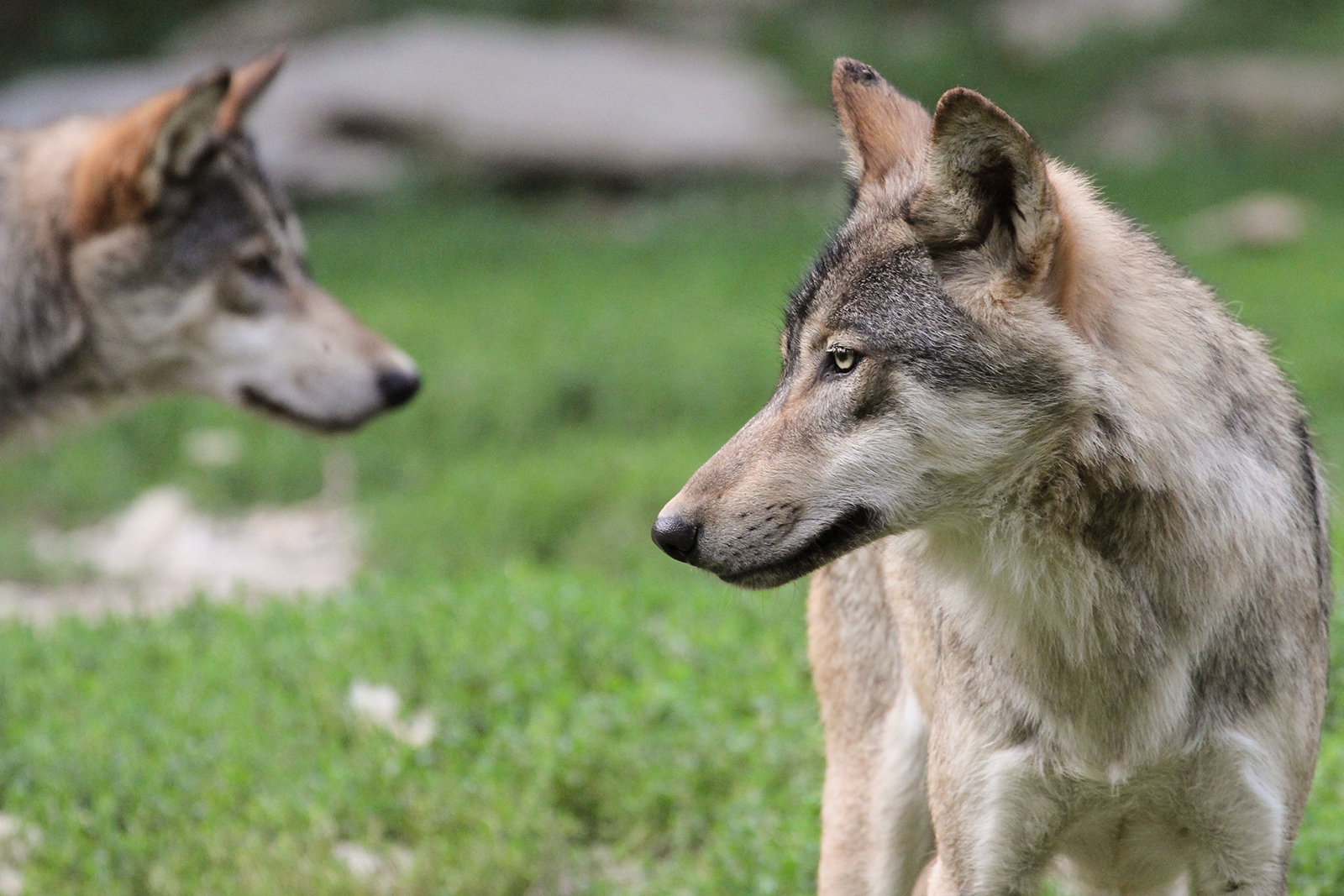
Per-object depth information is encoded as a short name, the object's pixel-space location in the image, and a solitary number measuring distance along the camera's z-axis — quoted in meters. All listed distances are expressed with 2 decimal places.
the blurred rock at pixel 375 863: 8.65
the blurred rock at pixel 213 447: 19.09
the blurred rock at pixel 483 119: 31.00
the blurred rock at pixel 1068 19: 35.47
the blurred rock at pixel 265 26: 35.75
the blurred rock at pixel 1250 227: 25.59
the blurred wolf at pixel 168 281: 10.30
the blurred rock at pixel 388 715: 10.14
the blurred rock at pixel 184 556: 15.36
